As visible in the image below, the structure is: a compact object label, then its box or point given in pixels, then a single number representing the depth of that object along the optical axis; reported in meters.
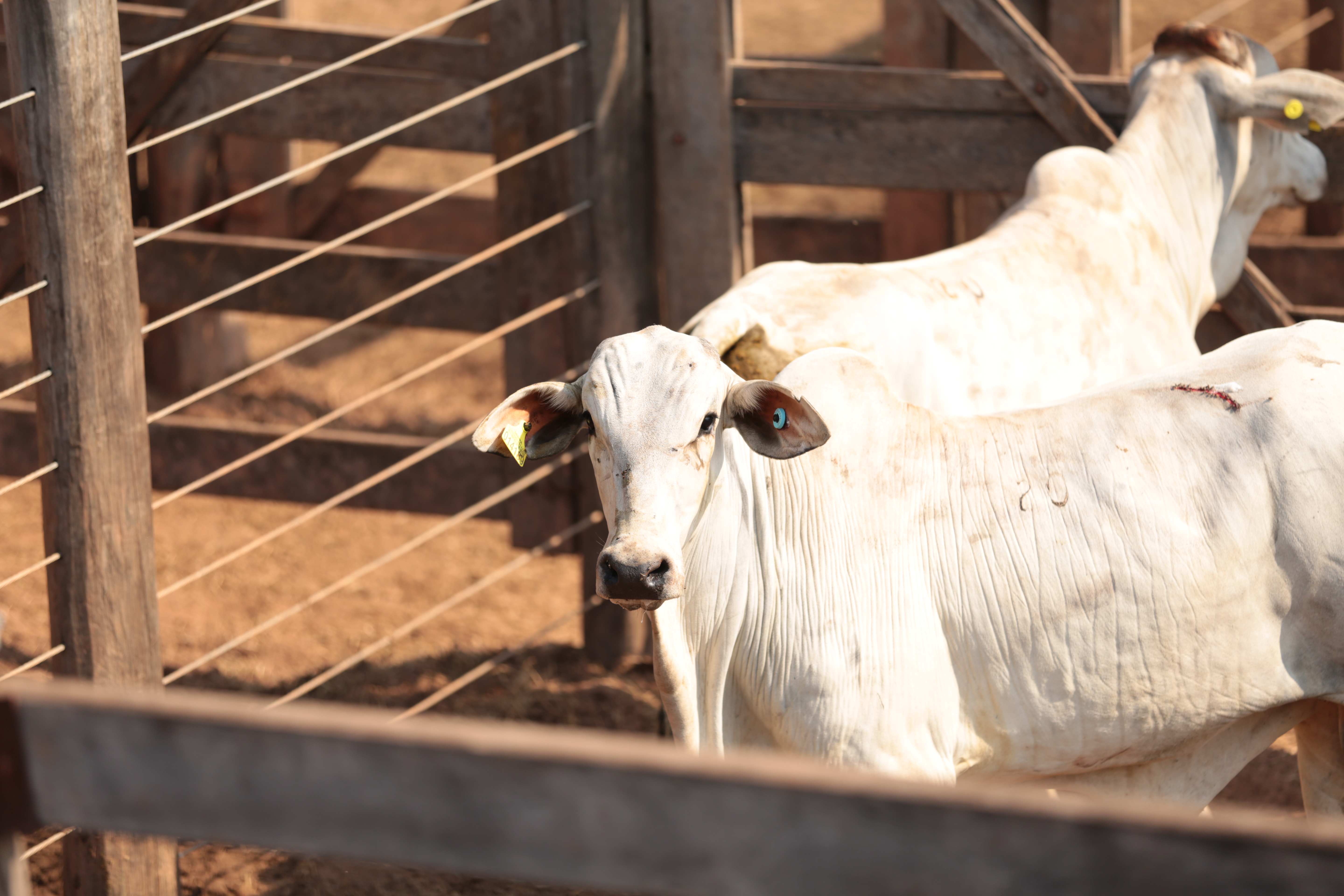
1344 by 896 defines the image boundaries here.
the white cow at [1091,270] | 6.59
